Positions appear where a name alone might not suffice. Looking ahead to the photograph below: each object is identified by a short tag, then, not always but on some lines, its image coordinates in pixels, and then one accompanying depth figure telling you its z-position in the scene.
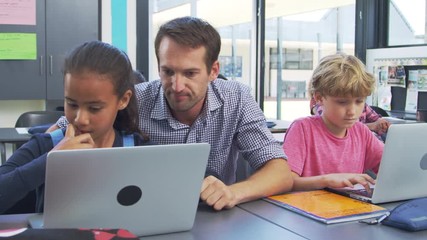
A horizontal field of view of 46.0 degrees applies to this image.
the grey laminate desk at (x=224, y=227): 0.99
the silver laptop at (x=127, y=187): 0.86
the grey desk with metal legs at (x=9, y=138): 2.46
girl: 1.11
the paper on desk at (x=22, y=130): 2.64
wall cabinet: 3.60
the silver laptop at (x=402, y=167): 1.17
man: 1.40
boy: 1.64
